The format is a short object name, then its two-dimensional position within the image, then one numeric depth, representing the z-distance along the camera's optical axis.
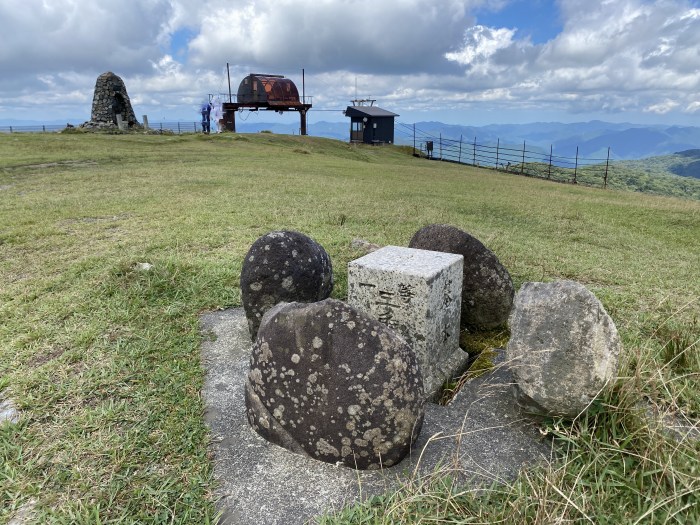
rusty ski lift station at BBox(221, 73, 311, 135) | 42.78
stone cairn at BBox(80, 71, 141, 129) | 35.88
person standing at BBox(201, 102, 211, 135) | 42.41
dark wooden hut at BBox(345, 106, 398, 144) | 44.94
